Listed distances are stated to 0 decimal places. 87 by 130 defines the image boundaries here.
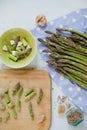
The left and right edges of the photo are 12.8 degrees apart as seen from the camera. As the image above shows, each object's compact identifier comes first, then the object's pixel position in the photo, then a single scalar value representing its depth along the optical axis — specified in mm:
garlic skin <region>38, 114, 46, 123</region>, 1456
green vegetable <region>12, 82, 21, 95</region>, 1482
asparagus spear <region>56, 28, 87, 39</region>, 1539
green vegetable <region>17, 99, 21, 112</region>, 1468
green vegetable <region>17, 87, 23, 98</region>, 1484
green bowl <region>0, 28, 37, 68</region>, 1503
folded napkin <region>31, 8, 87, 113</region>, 1495
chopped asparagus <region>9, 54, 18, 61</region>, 1512
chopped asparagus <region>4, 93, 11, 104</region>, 1472
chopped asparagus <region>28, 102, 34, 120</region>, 1460
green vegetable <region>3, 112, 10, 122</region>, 1450
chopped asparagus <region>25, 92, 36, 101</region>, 1479
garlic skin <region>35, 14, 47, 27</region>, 1572
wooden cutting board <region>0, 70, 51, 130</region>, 1452
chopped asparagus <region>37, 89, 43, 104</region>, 1478
